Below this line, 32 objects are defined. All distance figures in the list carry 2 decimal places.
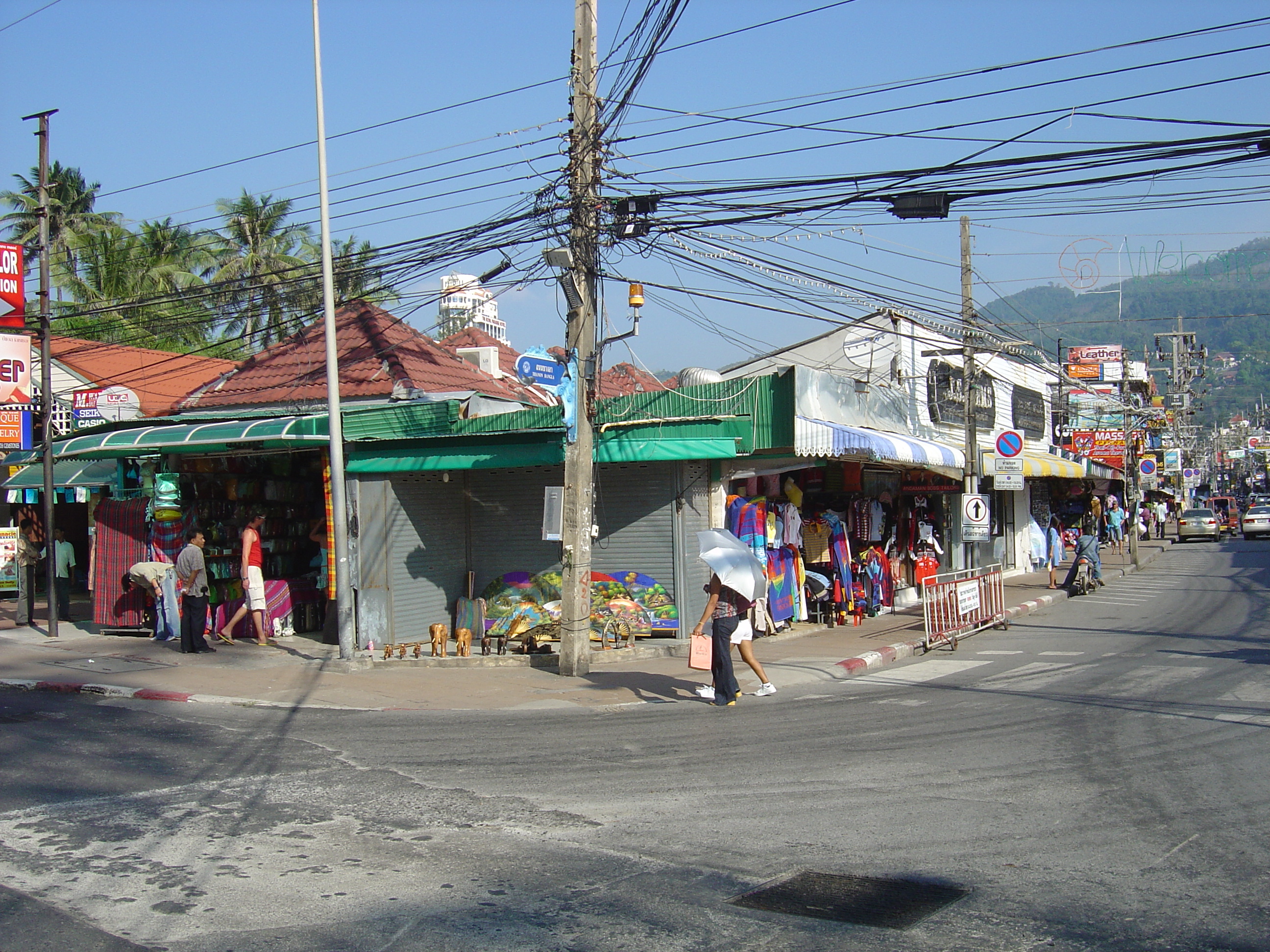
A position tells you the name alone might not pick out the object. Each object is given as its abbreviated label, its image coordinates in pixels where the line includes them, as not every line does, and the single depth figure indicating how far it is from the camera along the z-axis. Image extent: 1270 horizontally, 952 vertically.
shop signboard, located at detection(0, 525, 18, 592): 18.80
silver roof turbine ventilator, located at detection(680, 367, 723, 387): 18.23
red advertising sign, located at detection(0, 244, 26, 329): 16.69
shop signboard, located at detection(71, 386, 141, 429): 21.77
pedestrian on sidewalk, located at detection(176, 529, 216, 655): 15.19
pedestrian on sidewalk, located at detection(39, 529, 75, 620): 20.62
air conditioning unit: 24.02
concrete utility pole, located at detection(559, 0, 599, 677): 12.83
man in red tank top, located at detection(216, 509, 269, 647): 16.19
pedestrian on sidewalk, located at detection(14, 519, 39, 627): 18.89
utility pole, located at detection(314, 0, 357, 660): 13.86
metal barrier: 15.96
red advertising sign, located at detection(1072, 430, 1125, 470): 36.09
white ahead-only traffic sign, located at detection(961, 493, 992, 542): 19.27
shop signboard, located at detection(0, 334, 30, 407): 16.55
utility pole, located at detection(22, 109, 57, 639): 17.03
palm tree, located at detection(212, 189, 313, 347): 39.84
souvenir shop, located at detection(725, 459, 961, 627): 16.69
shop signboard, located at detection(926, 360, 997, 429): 24.80
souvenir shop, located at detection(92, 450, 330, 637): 16.88
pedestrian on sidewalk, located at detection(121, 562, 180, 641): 16.28
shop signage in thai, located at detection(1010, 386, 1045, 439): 32.03
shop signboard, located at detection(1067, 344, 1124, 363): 55.12
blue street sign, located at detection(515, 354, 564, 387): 12.70
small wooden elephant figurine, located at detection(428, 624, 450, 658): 14.70
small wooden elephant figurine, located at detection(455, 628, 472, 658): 14.72
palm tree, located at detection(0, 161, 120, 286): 40.19
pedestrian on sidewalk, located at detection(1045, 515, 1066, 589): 29.73
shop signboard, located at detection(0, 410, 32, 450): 17.23
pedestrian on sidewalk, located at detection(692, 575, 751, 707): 11.09
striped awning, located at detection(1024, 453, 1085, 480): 28.42
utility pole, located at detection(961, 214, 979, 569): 21.08
